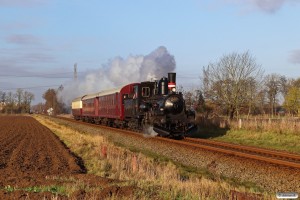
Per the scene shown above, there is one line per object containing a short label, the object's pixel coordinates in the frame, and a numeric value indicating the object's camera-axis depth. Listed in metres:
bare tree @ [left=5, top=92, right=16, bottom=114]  181.38
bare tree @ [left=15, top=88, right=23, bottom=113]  187.75
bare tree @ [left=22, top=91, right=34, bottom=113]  189.88
